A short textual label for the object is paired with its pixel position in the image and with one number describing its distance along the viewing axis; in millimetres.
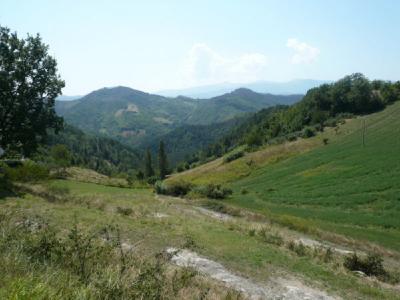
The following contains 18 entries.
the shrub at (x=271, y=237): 22266
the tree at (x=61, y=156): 83812
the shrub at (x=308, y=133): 99938
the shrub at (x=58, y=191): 33562
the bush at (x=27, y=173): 35250
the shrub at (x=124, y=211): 26278
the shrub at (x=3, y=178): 29905
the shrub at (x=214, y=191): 50000
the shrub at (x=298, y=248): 20675
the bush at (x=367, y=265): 20328
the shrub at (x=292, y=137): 101612
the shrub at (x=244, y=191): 57769
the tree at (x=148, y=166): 140625
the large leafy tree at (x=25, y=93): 30734
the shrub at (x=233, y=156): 101581
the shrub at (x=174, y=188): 52844
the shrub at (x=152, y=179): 108850
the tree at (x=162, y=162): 130875
